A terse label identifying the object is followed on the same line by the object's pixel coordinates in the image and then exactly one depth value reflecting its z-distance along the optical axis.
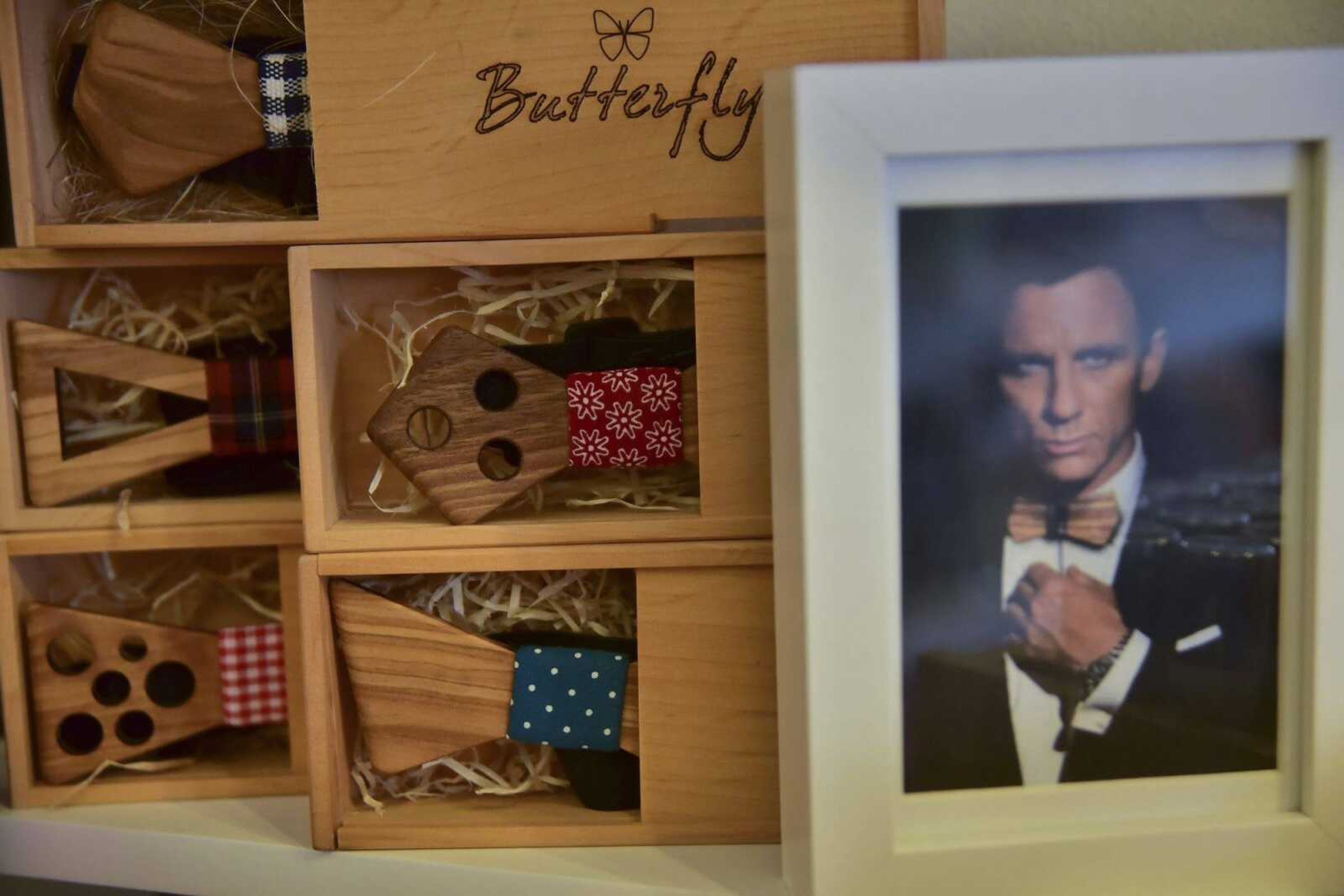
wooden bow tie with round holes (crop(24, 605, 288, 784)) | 0.51
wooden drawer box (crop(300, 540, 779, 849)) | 0.47
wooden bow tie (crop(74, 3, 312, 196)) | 0.48
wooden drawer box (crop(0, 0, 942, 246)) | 0.47
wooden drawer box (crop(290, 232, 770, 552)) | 0.47
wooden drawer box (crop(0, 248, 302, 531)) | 0.50
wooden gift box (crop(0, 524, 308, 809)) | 0.50
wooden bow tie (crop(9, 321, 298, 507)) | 0.51
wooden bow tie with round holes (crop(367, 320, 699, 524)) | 0.47
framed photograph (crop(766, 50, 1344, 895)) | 0.42
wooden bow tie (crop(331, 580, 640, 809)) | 0.47
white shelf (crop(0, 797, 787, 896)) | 0.46
